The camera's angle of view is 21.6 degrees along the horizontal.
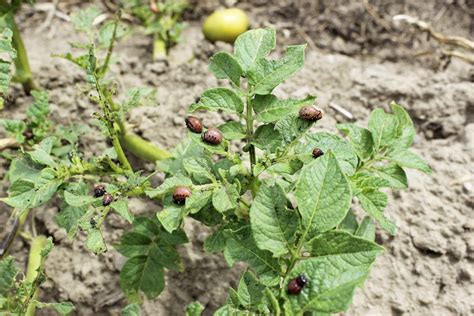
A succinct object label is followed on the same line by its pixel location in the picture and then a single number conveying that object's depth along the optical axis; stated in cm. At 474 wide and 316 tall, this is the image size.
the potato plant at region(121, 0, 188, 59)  94
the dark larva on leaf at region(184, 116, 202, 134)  66
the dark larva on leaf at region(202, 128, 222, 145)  66
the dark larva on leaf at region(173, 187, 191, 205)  65
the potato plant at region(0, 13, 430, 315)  61
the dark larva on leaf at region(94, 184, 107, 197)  68
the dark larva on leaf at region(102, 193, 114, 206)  67
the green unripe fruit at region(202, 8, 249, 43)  94
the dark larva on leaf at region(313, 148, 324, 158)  65
